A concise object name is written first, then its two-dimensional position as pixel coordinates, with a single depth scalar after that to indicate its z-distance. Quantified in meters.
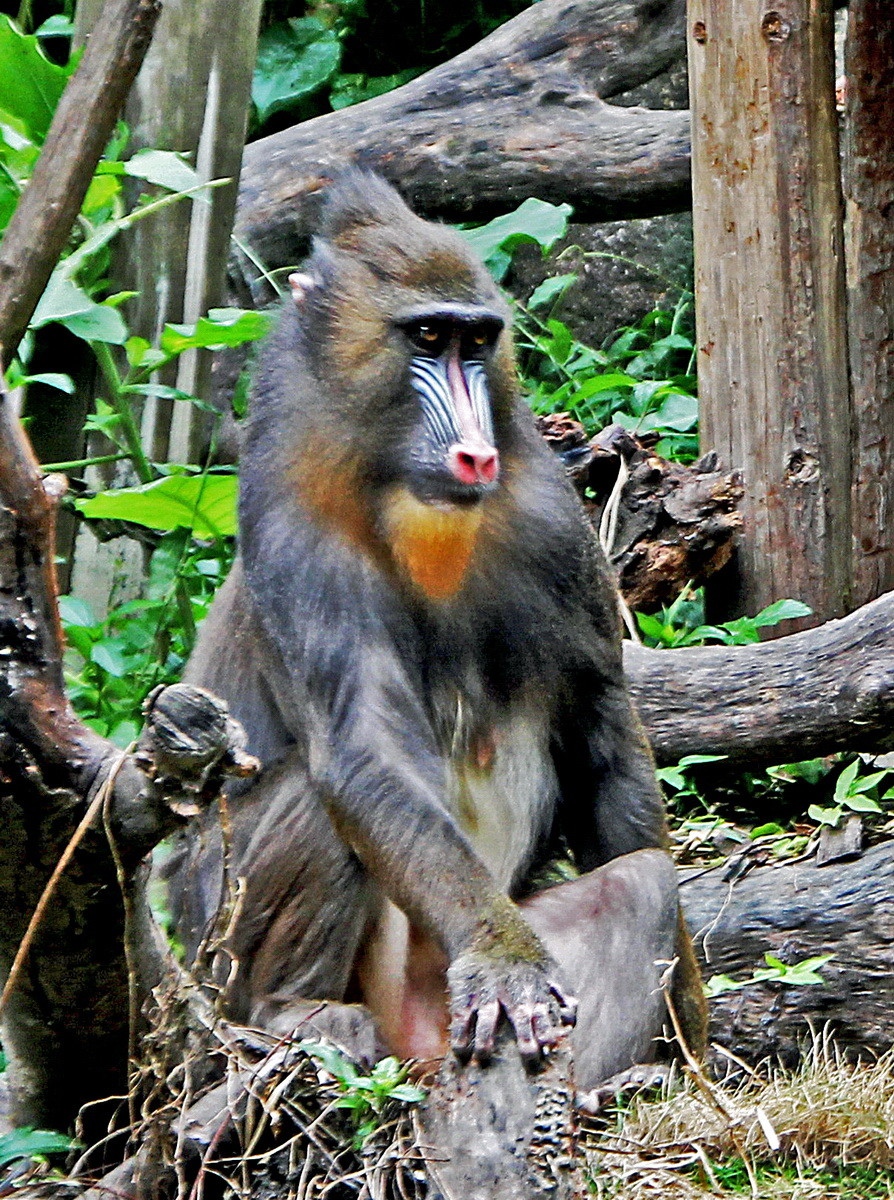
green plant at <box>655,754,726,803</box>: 9.99
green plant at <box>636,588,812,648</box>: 11.15
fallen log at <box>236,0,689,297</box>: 14.24
